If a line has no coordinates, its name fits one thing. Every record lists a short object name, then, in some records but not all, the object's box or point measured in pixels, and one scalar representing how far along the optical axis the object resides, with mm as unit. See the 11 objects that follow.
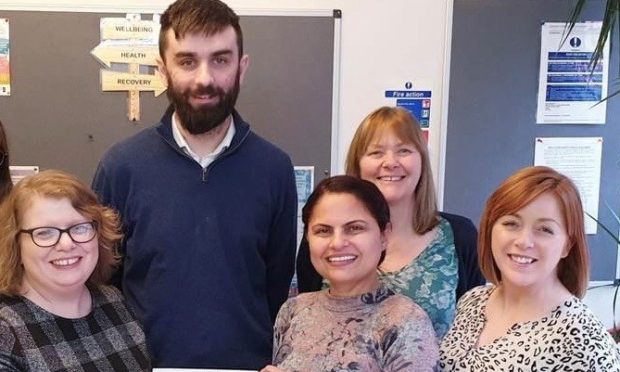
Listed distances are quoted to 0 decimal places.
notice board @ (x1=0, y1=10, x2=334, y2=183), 2682
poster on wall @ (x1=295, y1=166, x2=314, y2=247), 2828
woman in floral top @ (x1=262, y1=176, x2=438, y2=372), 1395
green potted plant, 2436
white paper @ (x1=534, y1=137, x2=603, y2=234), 2904
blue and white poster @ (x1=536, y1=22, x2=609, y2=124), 2846
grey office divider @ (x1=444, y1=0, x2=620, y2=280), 2828
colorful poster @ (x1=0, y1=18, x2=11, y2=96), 2658
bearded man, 1695
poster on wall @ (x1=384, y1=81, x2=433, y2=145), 2814
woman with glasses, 1394
